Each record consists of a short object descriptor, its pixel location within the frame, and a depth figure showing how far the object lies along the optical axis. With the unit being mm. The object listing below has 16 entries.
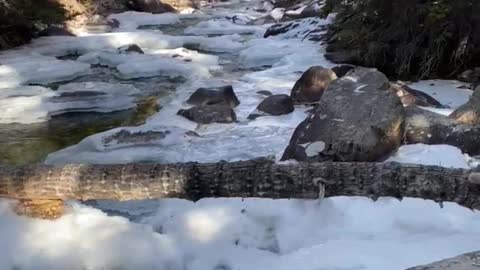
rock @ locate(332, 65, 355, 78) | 8279
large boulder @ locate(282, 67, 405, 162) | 5156
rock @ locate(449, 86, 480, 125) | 5664
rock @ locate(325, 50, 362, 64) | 9023
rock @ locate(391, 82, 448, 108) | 6656
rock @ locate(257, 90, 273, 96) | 7990
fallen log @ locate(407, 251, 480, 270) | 2033
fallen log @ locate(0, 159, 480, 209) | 3262
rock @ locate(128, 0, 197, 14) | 16641
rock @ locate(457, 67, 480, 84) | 7801
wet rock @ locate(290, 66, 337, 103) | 7383
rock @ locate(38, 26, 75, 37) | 12820
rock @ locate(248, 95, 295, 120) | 7066
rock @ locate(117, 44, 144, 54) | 11047
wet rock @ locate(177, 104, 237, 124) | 6918
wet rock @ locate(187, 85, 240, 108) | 7387
